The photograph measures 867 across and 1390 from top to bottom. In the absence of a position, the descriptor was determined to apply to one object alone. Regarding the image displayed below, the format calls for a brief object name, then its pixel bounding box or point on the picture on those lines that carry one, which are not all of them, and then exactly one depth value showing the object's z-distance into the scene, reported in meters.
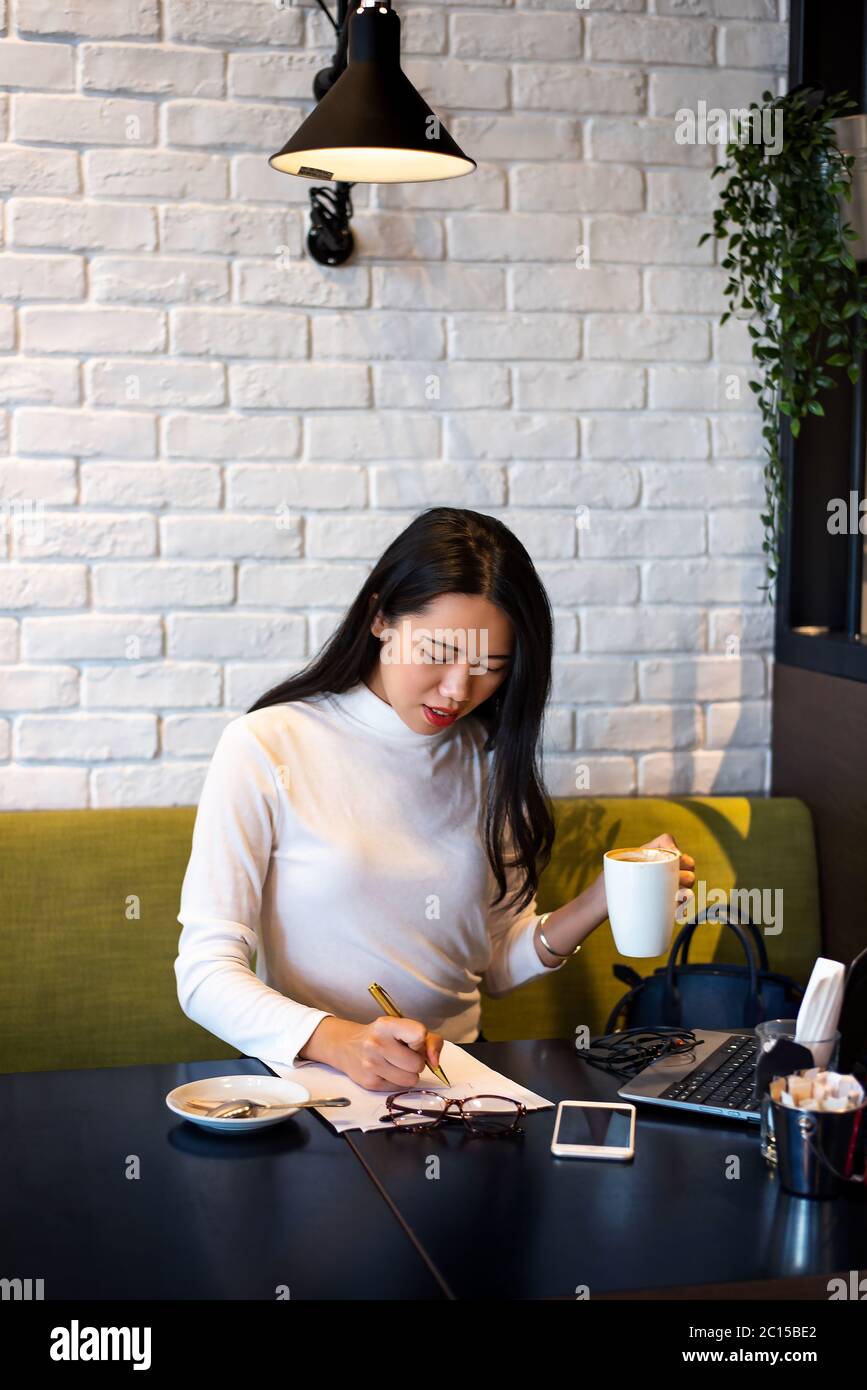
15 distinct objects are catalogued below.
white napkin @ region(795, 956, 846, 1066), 1.25
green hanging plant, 2.07
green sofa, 2.05
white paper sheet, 1.30
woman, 1.65
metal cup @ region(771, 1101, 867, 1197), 1.12
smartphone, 1.22
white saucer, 1.31
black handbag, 1.92
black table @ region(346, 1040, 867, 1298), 1.01
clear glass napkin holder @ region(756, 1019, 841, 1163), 1.19
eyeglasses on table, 1.27
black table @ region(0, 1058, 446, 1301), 0.99
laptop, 1.32
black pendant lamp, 1.47
